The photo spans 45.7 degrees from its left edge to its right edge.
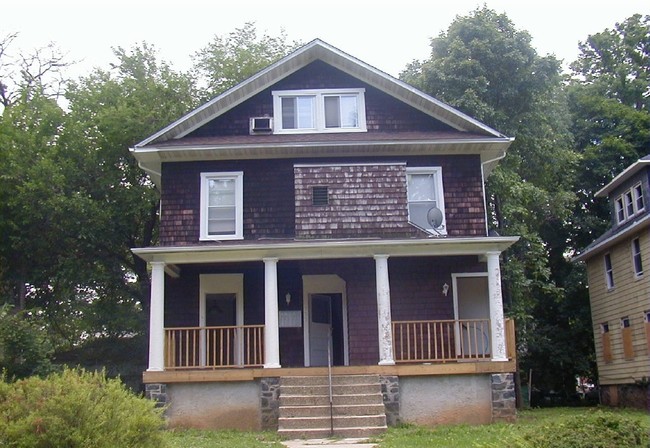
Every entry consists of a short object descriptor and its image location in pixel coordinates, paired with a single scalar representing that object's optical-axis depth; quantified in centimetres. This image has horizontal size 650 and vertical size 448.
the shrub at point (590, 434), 760
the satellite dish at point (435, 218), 1762
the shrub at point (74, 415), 787
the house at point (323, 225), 1625
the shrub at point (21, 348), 1956
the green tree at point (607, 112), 3022
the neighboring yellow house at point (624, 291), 2225
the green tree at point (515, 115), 2422
